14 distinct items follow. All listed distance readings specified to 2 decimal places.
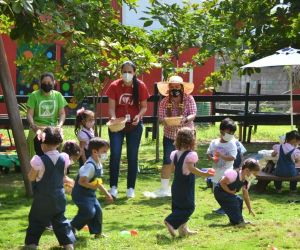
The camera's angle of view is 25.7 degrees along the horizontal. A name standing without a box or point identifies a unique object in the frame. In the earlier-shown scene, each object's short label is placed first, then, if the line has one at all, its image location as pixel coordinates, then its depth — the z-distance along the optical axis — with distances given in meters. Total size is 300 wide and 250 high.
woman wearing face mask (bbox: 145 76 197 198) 8.80
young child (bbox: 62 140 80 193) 6.22
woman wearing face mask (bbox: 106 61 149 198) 8.81
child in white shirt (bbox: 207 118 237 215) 7.80
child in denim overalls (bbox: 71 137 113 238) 6.27
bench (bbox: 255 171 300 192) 9.48
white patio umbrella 10.03
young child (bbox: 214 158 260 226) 6.94
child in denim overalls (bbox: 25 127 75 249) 5.81
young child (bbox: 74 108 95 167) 8.86
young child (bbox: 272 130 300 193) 9.50
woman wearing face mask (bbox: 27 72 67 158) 8.38
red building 22.81
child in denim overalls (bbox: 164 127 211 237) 6.50
